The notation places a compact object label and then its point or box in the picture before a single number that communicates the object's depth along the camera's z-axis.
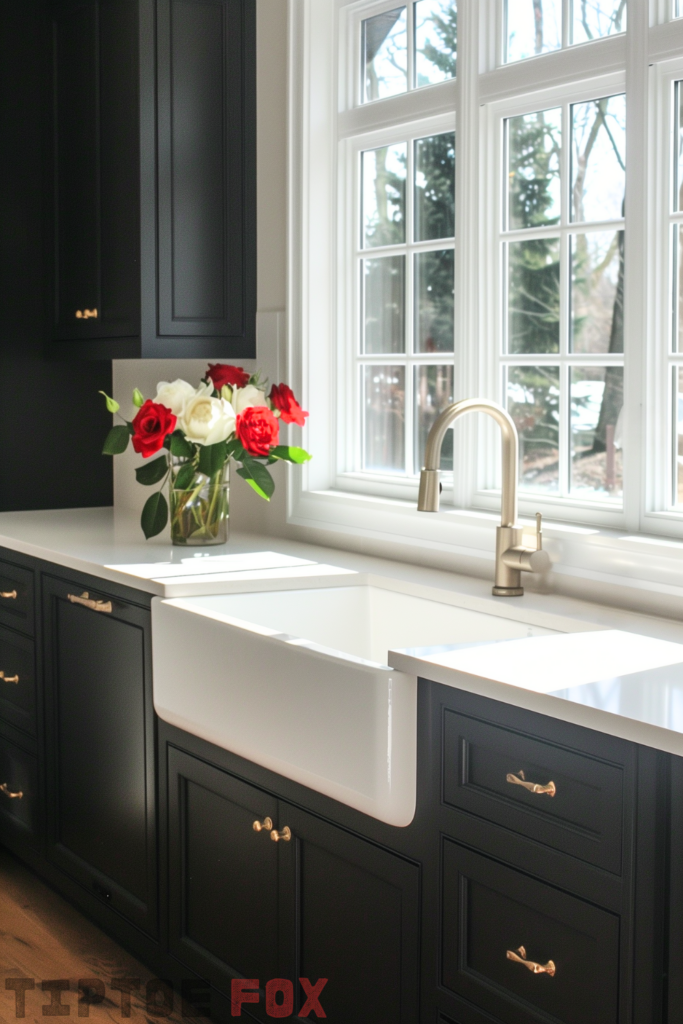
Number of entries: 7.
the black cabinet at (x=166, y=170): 3.04
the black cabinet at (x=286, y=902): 1.80
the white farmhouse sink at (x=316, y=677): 1.72
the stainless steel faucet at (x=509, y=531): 2.20
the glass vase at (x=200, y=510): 2.87
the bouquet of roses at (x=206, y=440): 2.69
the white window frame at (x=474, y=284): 2.21
